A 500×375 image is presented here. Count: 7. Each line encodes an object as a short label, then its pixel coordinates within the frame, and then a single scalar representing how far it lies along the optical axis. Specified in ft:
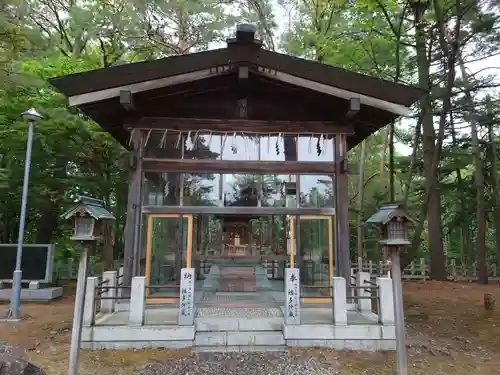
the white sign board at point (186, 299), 19.79
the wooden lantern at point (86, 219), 14.84
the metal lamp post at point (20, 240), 27.43
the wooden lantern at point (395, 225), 14.51
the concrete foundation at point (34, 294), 35.50
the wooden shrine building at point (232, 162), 25.39
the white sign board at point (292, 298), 19.83
